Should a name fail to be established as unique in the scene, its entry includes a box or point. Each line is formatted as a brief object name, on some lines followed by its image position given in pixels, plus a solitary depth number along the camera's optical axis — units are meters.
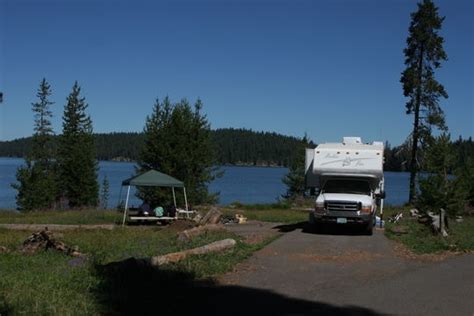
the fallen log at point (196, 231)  17.86
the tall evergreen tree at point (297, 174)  60.12
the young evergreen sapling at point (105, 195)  57.73
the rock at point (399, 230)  21.59
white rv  20.88
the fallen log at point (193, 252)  12.05
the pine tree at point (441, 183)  22.84
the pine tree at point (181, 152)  41.28
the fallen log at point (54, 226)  24.41
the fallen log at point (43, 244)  15.02
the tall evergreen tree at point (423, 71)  47.31
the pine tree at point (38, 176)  56.12
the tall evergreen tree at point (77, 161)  57.72
